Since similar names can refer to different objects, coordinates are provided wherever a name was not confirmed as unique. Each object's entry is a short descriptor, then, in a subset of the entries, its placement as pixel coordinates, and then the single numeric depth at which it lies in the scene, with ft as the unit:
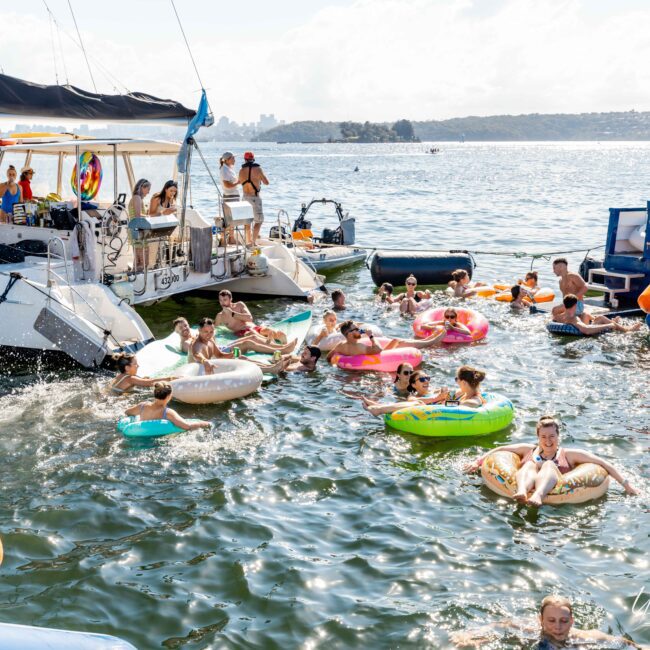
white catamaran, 40.14
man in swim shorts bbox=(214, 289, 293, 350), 46.29
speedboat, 69.56
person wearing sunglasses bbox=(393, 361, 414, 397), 38.32
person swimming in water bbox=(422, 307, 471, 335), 47.29
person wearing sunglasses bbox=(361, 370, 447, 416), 34.68
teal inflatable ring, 32.50
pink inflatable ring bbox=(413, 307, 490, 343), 47.70
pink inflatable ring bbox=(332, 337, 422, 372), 42.04
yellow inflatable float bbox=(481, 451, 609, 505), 27.63
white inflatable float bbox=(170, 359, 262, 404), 36.52
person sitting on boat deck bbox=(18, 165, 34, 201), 51.21
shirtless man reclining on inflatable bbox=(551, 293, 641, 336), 49.14
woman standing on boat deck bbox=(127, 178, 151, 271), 48.98
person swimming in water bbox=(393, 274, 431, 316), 55.06
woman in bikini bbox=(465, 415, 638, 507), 27.58
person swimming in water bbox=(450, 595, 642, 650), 20.10
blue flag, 50.55
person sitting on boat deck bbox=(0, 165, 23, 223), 49.29
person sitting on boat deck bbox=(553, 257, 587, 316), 52.28
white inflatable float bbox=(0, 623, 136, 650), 14.83
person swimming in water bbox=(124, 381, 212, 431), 33.14
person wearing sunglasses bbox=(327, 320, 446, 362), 42.53
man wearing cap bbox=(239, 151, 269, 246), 60.08
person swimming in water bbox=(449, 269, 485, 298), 59.57
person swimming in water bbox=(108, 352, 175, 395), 37.83
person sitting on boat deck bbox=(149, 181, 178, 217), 50.62
